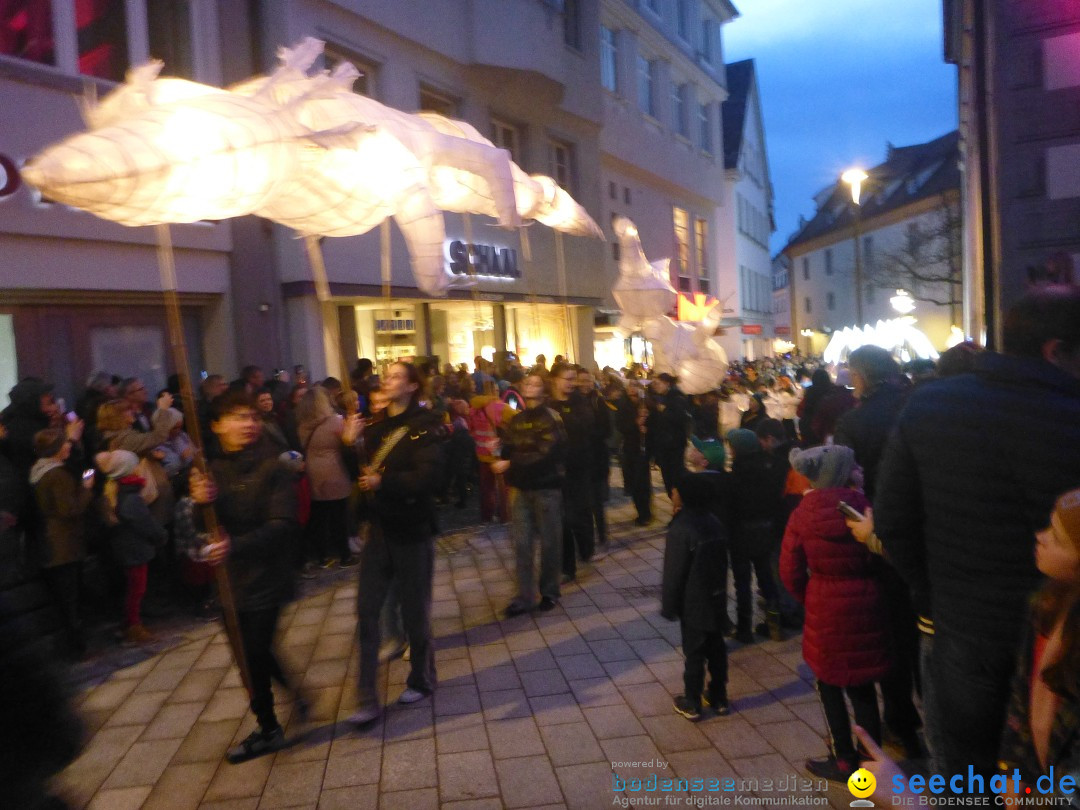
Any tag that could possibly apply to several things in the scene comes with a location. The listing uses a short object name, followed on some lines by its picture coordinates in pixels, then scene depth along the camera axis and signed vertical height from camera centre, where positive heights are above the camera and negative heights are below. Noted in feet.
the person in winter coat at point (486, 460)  30.09 -3.52
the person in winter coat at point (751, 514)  18.13 -3.75
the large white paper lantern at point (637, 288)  34.50 +2.92
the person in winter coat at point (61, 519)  17.84 -2.94
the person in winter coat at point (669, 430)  29.94 -2.82
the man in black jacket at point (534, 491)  20.59 -3.33
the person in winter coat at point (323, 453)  24.77 -2.43
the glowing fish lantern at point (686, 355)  34.65 -0.08
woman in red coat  11.91 -3.85
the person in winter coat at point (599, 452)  27.13 -3.37
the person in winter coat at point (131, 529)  18.93 -3.45
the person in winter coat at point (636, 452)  30.86 -3.75
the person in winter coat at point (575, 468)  24.18 -3.43
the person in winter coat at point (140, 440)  19.74 -1.38
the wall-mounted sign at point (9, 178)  27.09 +7.26
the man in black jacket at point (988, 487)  7.55 -1.47
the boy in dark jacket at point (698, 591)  14.15 -4.22
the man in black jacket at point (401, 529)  14.92 -3.05
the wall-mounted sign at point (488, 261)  49.29 +6.70
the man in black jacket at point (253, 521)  13.17 -2.36
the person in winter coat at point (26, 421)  20.12 -0.79
